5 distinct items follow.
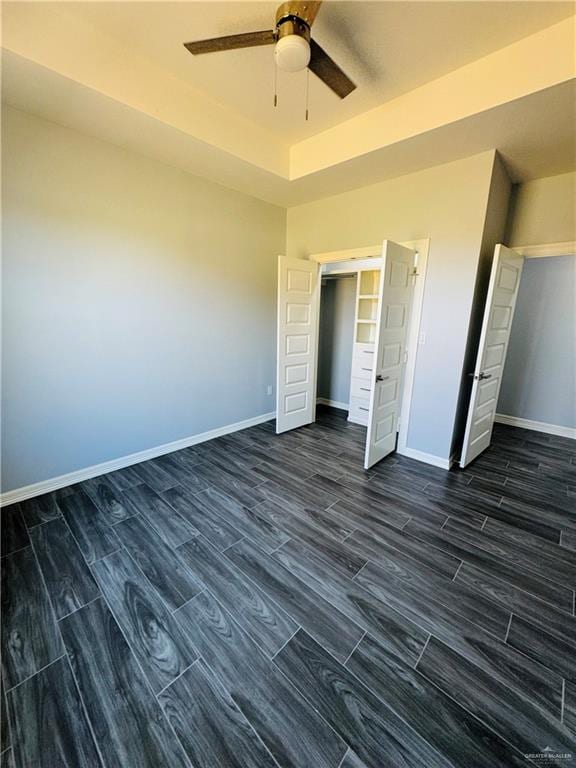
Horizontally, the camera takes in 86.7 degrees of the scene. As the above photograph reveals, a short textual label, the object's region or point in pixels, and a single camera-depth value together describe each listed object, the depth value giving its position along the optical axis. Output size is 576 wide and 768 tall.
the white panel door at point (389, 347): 2.79
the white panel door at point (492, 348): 2.80
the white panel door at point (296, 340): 3.63
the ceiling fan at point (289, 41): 1.46
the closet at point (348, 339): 4.26
